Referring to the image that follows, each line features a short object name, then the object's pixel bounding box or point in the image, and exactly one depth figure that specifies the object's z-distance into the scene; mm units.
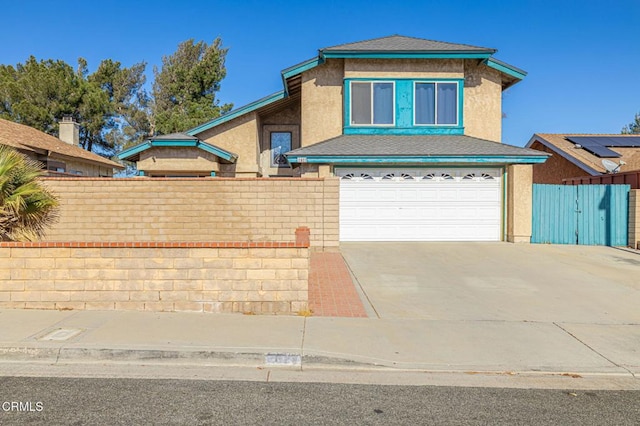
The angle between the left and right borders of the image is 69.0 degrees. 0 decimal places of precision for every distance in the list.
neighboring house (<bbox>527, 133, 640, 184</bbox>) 19625
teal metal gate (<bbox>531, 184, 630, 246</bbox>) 15164
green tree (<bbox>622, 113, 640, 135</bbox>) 61312
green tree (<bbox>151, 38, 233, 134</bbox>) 34772
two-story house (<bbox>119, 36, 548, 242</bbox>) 15367
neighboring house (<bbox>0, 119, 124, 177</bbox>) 17938
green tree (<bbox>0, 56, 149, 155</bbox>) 33031
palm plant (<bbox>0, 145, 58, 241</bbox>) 9555
